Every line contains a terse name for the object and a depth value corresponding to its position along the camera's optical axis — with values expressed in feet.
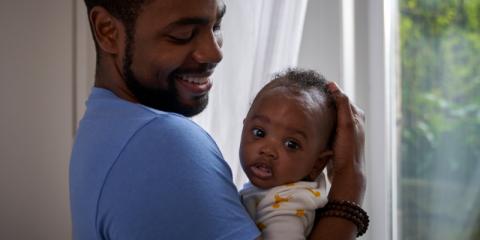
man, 2.92
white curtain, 4.93
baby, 3.59
